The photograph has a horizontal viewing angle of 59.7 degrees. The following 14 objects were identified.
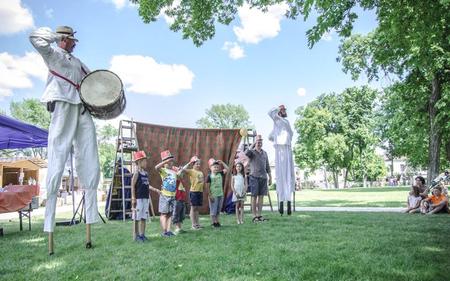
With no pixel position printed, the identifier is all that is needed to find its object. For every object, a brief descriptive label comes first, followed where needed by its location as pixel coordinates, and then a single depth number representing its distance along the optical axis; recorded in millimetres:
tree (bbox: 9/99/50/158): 50312
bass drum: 4984
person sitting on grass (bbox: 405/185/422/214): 10031
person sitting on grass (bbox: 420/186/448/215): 9680
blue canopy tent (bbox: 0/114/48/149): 8379
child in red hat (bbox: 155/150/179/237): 6664
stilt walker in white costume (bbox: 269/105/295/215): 9336
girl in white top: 8258
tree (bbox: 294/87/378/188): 47500
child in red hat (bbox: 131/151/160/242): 6113
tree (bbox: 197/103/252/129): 68688
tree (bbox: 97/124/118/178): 65206
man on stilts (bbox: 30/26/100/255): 4867
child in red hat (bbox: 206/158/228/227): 7723
